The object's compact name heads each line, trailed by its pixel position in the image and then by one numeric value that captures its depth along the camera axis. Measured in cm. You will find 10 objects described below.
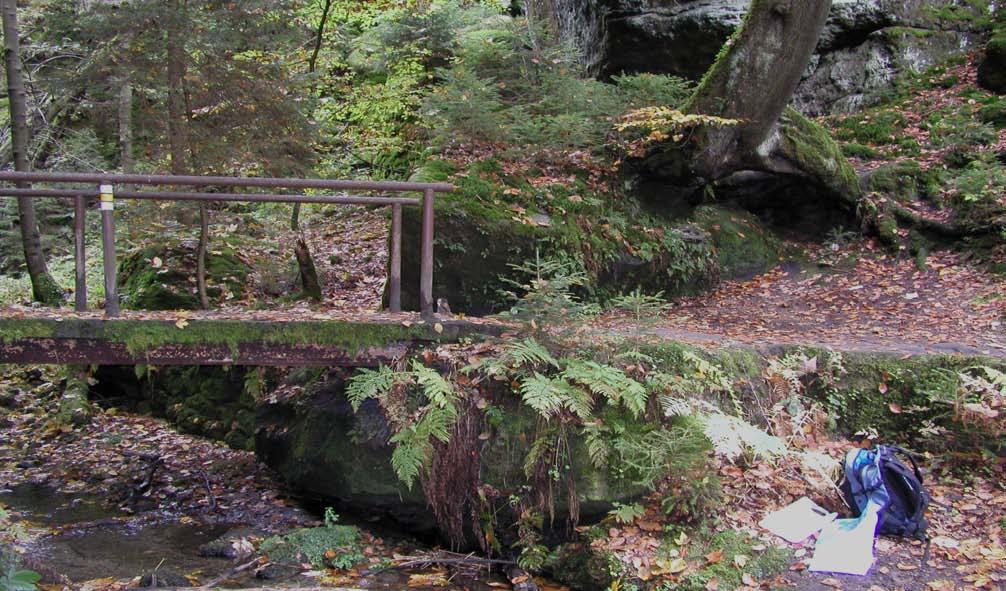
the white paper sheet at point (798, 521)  564
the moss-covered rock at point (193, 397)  905
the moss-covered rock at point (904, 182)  1167
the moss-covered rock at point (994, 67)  1373
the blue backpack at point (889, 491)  563
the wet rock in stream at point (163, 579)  527
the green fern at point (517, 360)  612
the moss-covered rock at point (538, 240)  865
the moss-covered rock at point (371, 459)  609
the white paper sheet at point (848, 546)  528
